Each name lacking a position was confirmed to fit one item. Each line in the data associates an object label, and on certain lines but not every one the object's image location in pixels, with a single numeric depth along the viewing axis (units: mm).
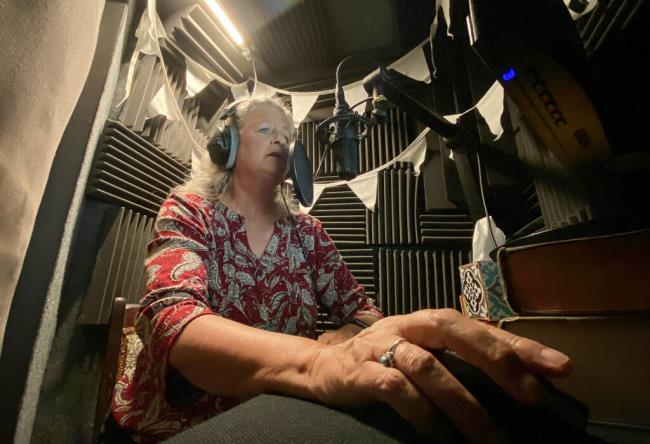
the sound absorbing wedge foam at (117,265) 1617
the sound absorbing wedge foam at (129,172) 1744
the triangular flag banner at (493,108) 1596
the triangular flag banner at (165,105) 2178
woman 362
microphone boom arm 1328
